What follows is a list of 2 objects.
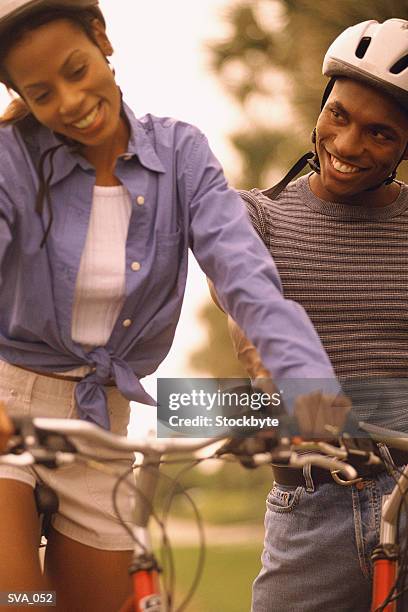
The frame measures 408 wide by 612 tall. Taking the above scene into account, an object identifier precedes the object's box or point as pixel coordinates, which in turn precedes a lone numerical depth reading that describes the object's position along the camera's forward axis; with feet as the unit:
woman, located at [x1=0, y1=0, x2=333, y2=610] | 16.22
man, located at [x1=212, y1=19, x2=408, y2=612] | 19.90
